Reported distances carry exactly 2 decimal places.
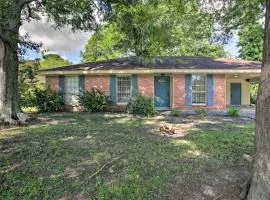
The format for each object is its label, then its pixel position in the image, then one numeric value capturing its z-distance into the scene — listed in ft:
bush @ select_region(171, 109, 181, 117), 26.57
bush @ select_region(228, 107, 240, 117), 26.88
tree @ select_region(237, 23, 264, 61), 61.35
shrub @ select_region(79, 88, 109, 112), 30.28
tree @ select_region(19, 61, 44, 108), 30.81
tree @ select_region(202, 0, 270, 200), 7.83
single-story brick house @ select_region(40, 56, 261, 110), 31.02
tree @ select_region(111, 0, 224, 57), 21.31
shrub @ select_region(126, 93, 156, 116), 27.80
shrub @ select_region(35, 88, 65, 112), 30.62
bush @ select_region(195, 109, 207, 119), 25.34
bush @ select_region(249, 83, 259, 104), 50.40
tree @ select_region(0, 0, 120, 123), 19.23
